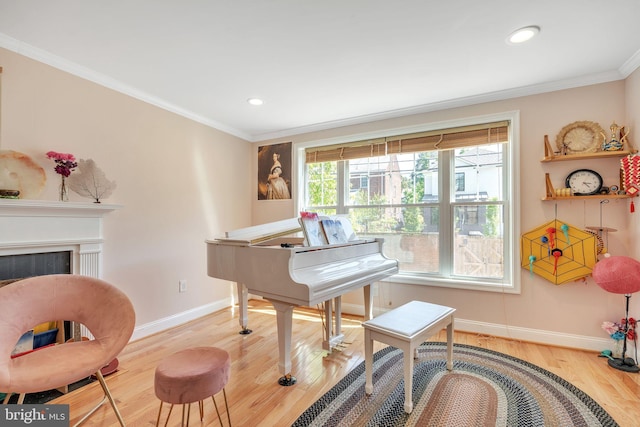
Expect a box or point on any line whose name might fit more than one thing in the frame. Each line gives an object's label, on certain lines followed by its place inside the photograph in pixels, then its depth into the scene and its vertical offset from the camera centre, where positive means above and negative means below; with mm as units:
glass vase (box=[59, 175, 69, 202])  2266 +205
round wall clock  2479 +310
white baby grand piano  1861 -389
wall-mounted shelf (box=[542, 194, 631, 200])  2352 +174
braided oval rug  1687 -1181
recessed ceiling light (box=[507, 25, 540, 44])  1872 +1220
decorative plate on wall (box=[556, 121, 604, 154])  2498 +707
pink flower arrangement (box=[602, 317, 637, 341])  2295 -910
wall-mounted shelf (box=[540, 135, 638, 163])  2363 +531
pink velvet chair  1307 -575
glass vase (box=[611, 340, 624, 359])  2350 -1081
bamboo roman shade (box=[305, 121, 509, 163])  2903 +850
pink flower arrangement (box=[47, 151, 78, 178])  2189 +430
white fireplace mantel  1984 -92
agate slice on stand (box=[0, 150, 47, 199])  1975 +304
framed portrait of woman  4062 +659
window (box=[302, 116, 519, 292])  2932 +219
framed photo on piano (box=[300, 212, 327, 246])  2225 -95
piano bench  1747 -722
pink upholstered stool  1233 -703
